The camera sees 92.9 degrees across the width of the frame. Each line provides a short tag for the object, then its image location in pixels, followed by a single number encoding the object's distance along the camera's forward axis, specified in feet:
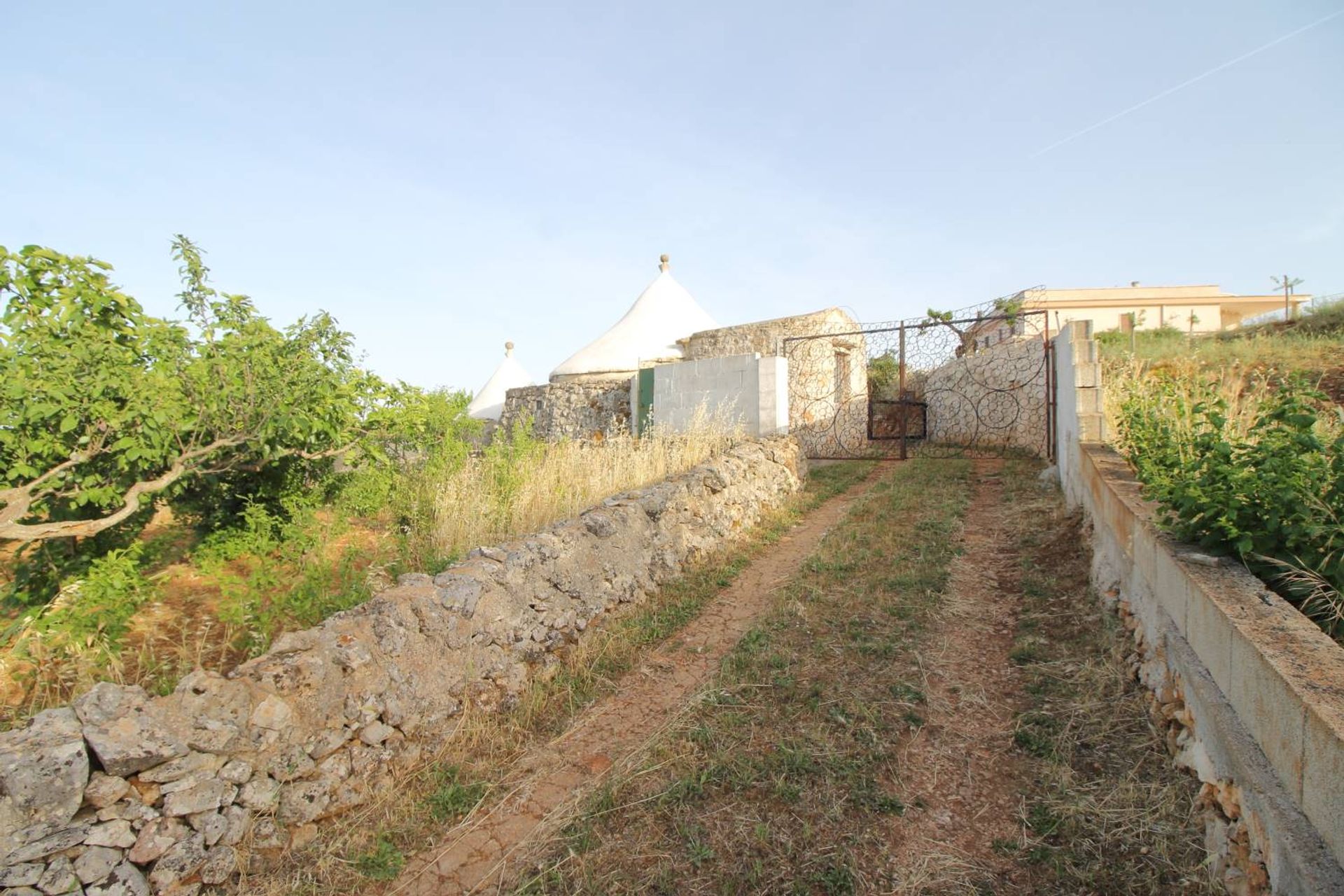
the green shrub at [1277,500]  7.41
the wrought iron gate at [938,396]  36.96
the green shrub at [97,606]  10.89
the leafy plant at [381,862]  7.70
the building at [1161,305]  92.17
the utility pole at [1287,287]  66.85
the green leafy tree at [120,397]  11.06
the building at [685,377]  32.78
